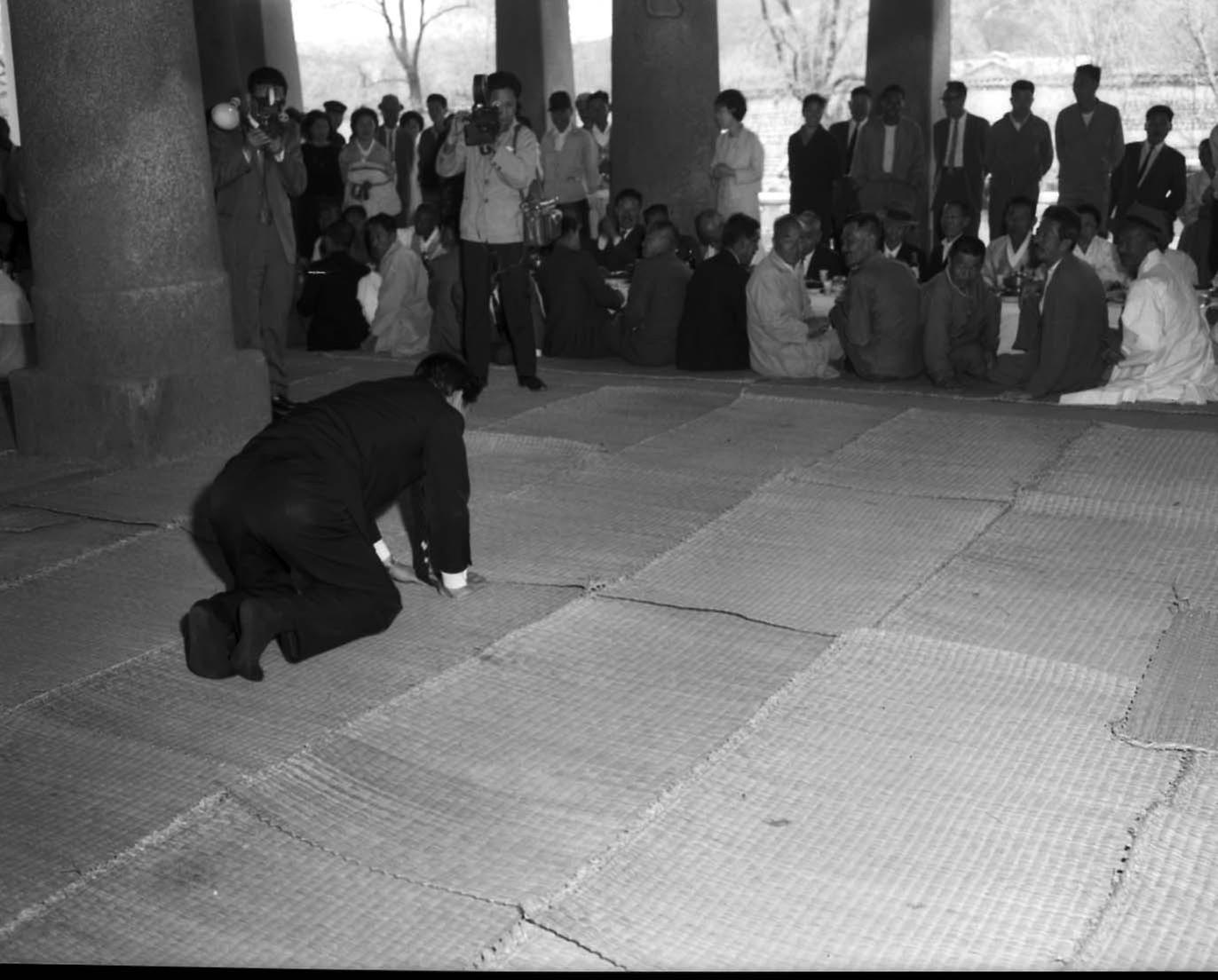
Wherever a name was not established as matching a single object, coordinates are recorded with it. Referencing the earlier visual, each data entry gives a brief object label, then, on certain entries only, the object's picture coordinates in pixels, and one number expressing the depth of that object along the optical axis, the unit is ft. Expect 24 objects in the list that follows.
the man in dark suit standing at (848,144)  36.86
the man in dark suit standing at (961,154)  38.40
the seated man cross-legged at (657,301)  27.43
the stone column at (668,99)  34.50
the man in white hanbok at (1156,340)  22.86
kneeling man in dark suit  12.90
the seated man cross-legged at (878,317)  25.13
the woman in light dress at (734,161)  34.19
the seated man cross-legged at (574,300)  28.17
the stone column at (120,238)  19.99
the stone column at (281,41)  49.88
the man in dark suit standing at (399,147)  42.88
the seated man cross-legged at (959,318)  24.71
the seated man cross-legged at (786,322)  25.73
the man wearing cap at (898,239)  29.55
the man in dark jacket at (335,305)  29.84
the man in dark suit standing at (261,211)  22.76
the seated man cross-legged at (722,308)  26.58
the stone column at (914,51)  41.55
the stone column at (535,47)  45.44
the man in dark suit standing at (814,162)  37.83
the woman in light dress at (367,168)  38.17
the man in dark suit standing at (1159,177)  33.73
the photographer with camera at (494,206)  23.50
